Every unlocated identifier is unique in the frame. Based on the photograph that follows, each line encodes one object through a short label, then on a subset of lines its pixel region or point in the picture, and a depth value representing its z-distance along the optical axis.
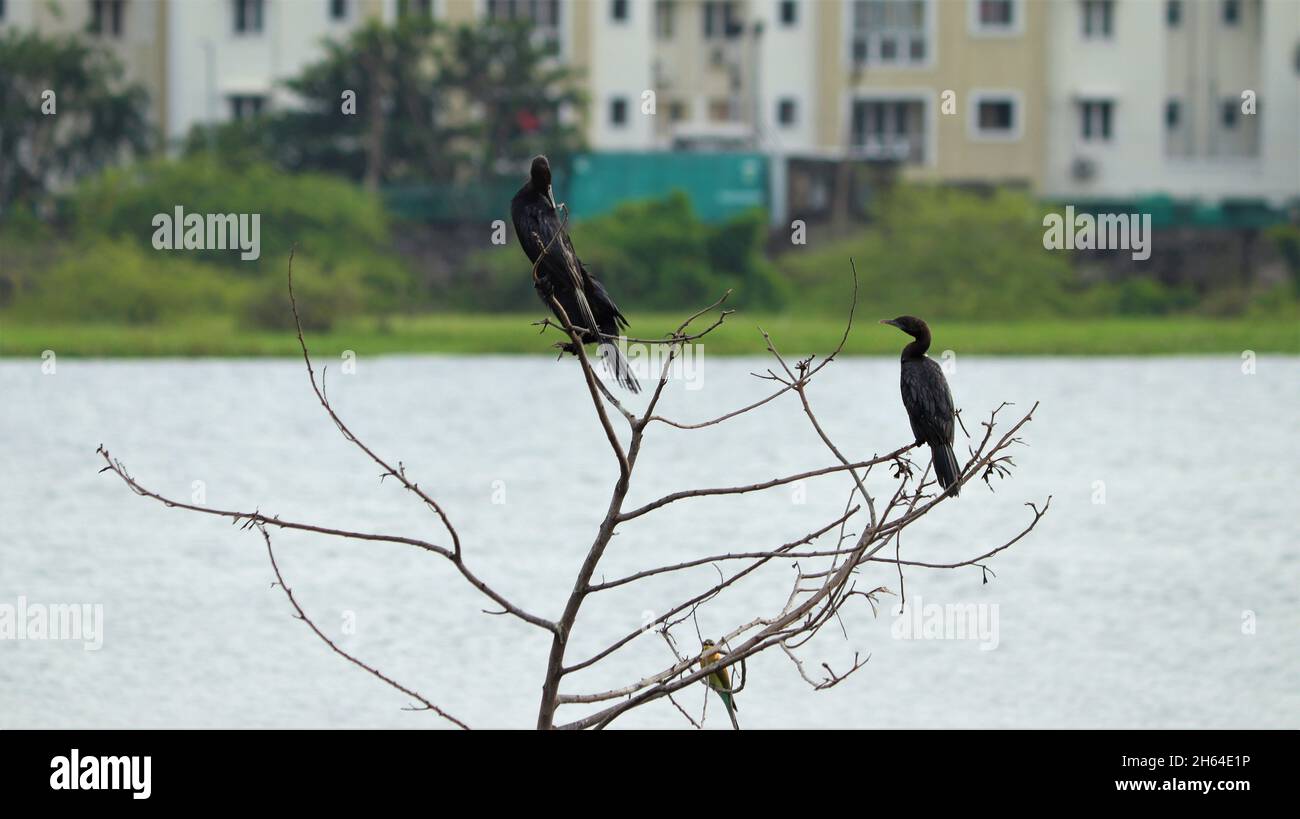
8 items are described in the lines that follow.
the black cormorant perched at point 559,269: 4.94
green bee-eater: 4.92
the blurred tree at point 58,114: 46.22
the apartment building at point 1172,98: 50.31
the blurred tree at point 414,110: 44.97
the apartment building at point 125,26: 49.91
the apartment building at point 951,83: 50.81
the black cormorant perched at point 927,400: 5.65
